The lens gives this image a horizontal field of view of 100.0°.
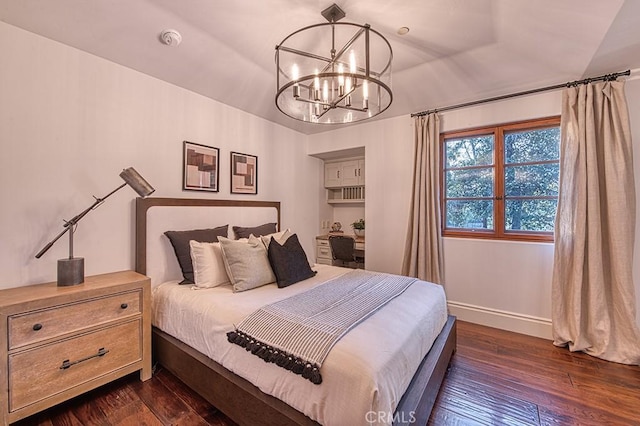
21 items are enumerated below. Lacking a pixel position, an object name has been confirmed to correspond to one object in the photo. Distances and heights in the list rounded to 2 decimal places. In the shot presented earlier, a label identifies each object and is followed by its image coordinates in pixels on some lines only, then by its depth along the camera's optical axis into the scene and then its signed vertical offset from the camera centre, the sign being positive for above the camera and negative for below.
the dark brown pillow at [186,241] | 2.39 -0.26
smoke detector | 2.07 +1.38
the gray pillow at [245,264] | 2.16 -0.42
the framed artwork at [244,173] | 3.24 +0.50
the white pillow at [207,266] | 2.23 -0.44
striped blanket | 1.29 -0.61
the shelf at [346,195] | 4.58 +0.34
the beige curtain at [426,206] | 3.15 +0.10
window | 2.77 +0.38
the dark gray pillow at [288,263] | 2.28 -0.43
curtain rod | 2.35 +1.24
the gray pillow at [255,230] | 3.03 -0.20
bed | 1.19 -0.81
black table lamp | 1.82 -0.33
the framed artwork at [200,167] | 2.79 +0.50
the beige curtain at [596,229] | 2.27 -0.13
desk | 4.32 -0.58
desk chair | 3.74 -0.50
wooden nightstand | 1.50 -0.80
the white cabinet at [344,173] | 4.45 +0.69
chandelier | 1.63 +0.92
